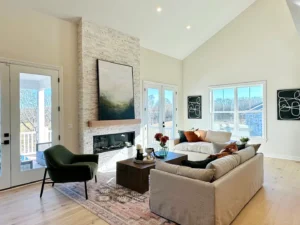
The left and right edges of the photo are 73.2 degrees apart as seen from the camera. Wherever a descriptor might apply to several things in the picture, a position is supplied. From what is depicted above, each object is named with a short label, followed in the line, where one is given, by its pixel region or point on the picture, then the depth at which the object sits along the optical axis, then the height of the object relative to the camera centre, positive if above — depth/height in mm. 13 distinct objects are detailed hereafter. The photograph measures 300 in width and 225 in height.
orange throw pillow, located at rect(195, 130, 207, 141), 6113 -678
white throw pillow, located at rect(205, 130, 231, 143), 5660 -715
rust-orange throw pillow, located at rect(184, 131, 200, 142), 6000 -725
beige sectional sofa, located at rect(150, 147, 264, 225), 2262 -1013
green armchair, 3406 -975
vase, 4379 -872
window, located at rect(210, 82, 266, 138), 6465 +86
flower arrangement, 4207 -559
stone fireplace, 4883 +880
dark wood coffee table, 3575 -1139
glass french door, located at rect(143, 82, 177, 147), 6691 +44
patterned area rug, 2705 -1421
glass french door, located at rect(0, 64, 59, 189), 3906 -139
